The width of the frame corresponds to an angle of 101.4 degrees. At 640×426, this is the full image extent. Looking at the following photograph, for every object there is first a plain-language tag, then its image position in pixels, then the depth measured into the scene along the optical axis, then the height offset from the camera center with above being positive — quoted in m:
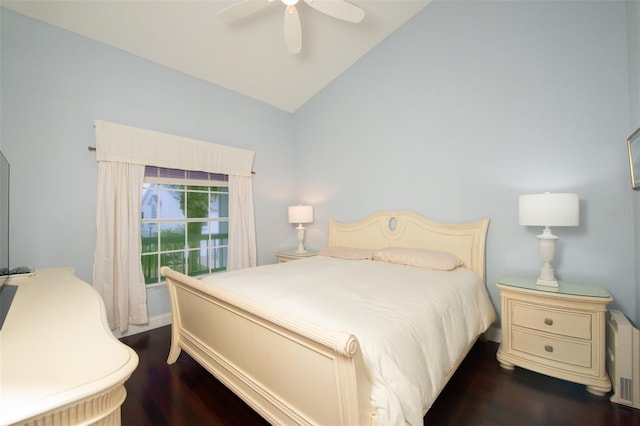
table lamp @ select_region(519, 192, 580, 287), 1.82 -0.04
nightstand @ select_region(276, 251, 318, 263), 3.57 -0.57
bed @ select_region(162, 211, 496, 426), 1.01 -0.59
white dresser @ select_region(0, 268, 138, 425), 0.58 -0.40
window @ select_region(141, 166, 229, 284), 2.90 -0.07
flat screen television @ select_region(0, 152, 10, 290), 1.59 +0.00
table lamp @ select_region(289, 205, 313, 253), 3.78 -0.03
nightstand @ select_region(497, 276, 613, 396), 1.70 -0.85
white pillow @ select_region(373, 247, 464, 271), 2.31 -0.43
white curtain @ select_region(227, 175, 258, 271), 3.47 -0.14
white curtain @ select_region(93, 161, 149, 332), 2.48 -0.28
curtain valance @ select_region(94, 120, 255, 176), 2.51 +0.73
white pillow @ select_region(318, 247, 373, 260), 2.90 -0.46
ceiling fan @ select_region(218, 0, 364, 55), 1.96 +1.57
